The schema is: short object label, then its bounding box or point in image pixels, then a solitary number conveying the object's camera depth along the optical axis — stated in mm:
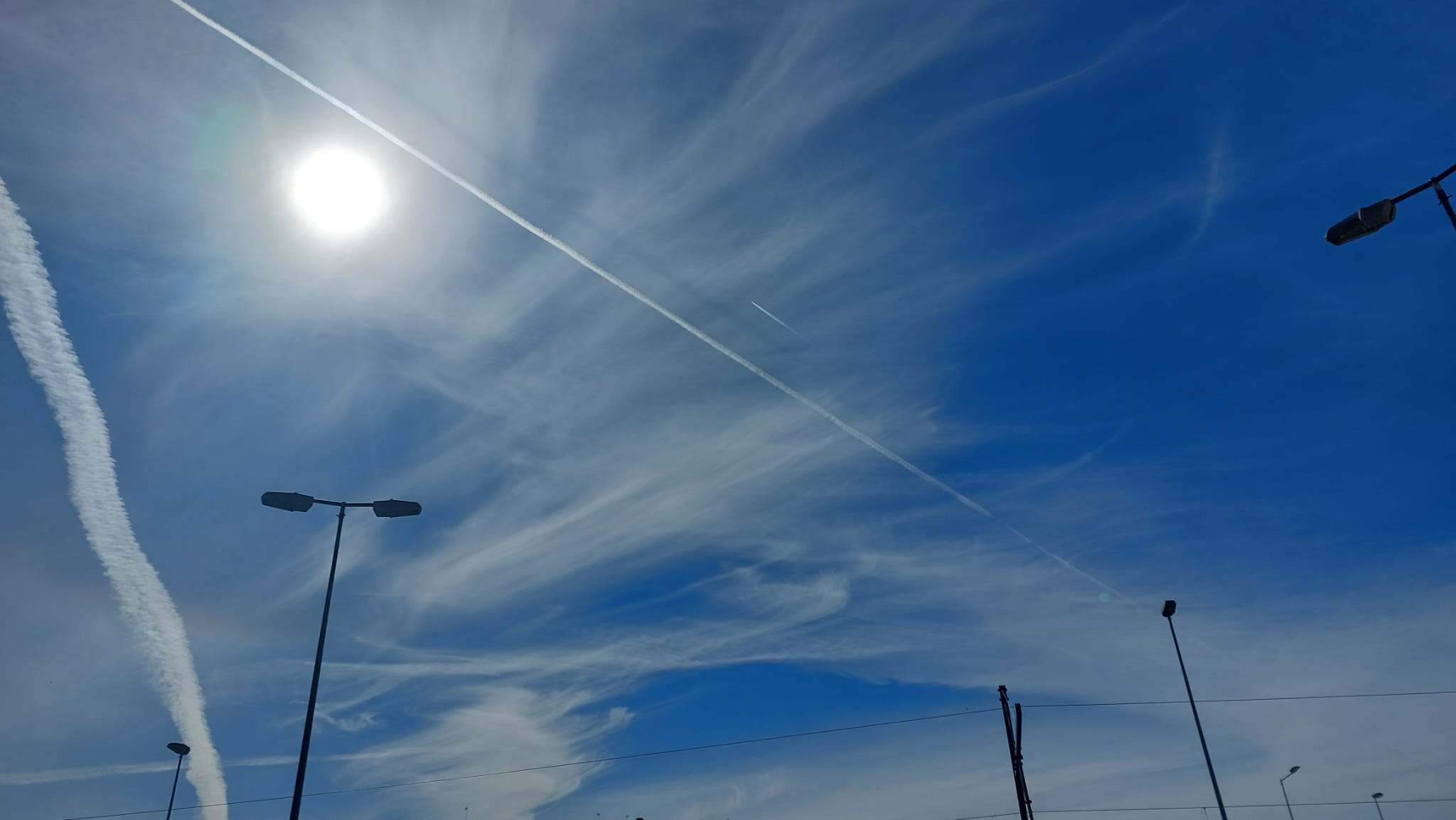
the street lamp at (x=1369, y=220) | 11836
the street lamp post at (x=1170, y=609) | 34719
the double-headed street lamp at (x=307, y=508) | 19875
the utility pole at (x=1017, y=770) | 29922
